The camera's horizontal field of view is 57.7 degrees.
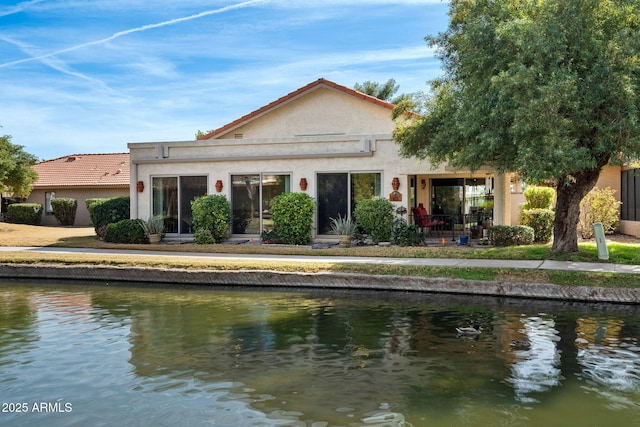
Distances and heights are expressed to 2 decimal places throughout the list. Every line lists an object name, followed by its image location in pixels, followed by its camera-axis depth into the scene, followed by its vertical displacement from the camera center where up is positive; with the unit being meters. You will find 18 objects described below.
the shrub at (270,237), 18.98 -0.77
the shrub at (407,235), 17.53 -0.71
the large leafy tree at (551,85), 12.02 +2.67
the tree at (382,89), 48.69 +10.39
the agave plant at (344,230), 17.80 -0.56
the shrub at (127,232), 20.08 -0.59
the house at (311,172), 18.84 +1.41
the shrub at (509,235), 17.08 -0.72
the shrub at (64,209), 32.88 +0.39
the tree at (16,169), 28.27 +2.33
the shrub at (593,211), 20.27 -0.04
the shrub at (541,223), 18.41 -0.40
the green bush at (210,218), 19.39 -0.13
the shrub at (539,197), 21.78 +0.50
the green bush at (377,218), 17.98 -0.17
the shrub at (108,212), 22.83 +0.14
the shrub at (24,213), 33.09 +0.18
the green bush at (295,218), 18.58 -0.15
